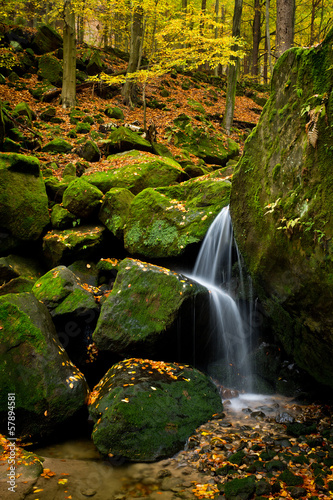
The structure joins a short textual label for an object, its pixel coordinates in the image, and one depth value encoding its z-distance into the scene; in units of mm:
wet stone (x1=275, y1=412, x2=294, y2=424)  4699
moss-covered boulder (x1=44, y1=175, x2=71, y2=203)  9883
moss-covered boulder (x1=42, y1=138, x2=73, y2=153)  12470
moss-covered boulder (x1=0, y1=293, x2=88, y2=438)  4504
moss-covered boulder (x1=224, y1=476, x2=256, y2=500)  3307
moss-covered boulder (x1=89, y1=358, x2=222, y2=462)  4191
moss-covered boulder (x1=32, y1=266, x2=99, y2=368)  6223
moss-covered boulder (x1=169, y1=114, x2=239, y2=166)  14911
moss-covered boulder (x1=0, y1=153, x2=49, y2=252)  8500
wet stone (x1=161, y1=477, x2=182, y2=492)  3611
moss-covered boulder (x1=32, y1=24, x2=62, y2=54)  19297
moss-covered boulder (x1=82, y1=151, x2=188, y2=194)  9953
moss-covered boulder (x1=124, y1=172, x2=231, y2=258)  7340
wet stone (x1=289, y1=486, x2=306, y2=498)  3235
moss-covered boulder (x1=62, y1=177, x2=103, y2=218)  8977
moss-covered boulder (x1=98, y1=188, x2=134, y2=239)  8477
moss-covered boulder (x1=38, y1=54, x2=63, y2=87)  17781
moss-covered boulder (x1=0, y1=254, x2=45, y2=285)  7926
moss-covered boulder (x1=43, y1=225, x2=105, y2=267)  8344
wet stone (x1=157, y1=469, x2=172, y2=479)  3821
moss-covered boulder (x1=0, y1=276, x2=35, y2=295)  7125
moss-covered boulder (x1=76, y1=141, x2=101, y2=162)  12305
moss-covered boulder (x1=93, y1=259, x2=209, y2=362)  5676
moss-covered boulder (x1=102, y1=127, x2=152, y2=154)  12445
